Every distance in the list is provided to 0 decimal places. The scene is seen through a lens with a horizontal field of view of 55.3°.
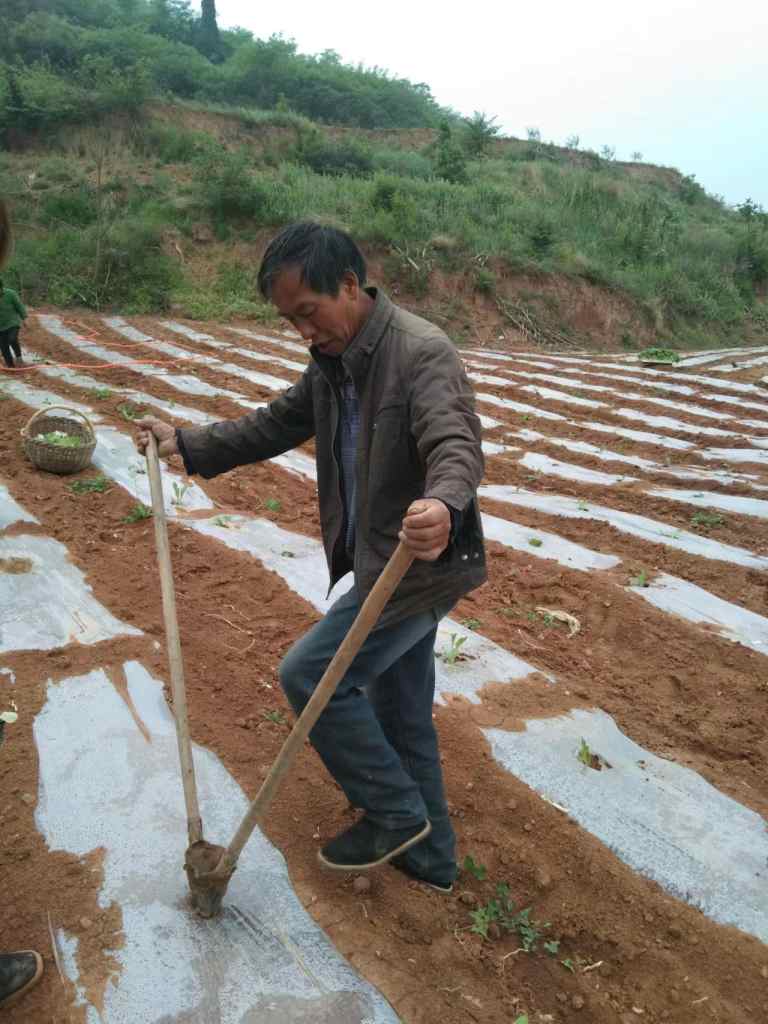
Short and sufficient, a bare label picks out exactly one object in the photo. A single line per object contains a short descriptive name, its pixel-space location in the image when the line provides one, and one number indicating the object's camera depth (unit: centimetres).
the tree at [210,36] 3359
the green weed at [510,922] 195
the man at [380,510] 163
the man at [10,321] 793
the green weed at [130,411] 650
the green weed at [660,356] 1128
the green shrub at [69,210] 1628
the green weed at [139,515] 434
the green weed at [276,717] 269
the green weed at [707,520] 479
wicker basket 485
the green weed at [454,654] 308
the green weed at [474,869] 212
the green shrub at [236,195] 1633
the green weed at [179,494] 473
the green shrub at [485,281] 1523
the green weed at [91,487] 477
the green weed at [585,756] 257
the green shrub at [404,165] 2159
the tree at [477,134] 2536
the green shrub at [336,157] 2111
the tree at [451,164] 2127
